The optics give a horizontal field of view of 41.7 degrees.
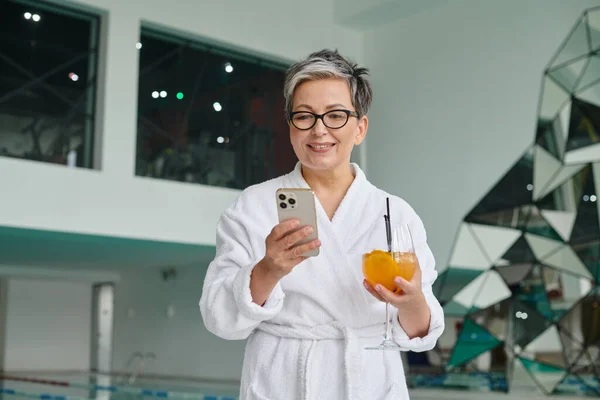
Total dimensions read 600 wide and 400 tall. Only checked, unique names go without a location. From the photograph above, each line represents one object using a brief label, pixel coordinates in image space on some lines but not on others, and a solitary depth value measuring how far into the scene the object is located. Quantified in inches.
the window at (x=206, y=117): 345.7
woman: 59.1
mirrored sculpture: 318.7
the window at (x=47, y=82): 306.8
